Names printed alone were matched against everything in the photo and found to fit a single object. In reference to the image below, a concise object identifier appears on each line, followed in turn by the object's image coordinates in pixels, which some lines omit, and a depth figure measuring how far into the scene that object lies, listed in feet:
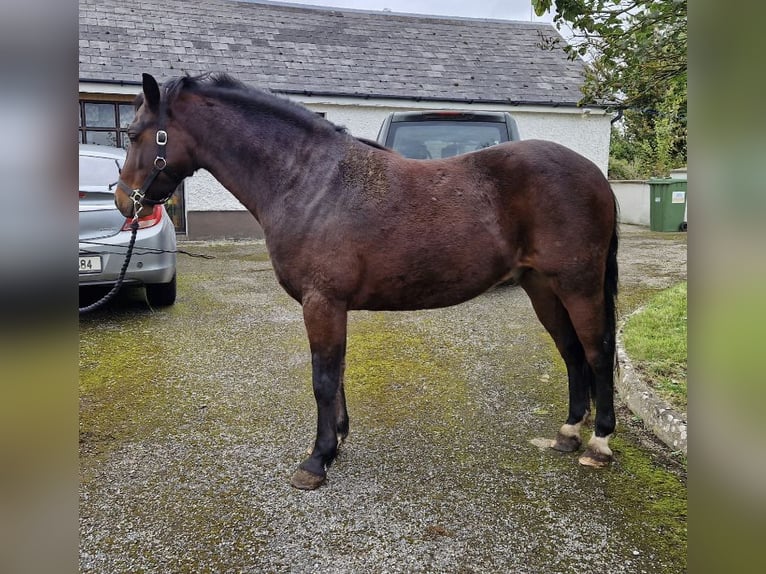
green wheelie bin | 40.96
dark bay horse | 8.95
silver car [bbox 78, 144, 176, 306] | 15.52
